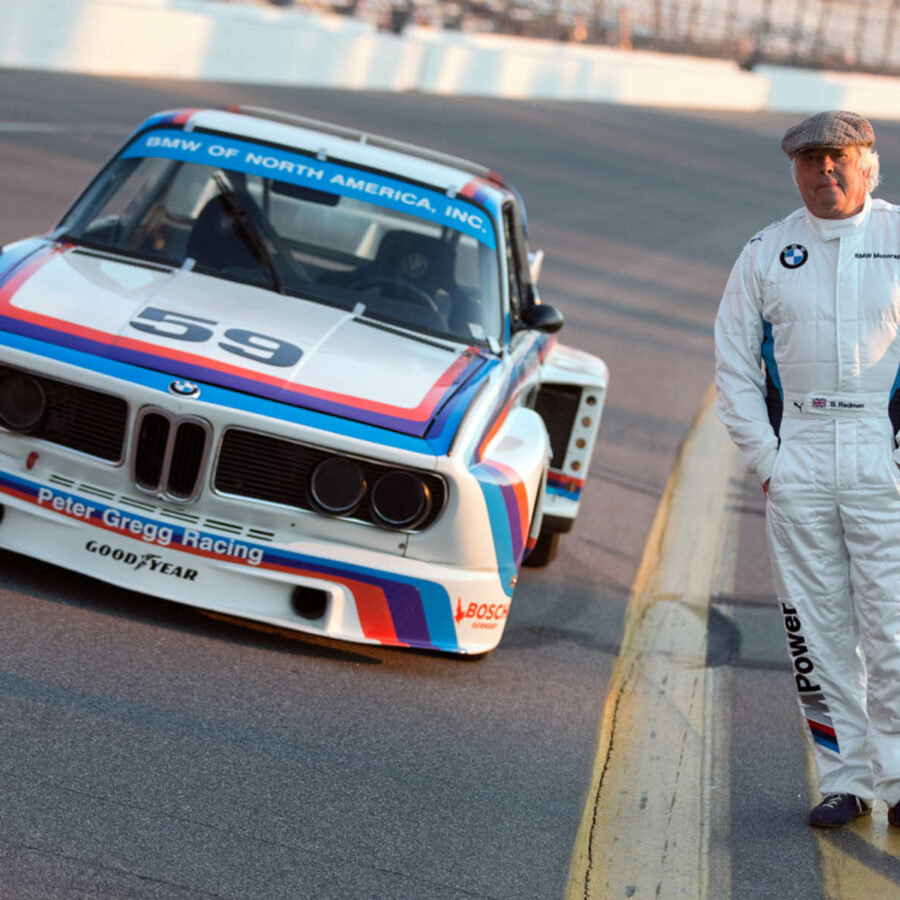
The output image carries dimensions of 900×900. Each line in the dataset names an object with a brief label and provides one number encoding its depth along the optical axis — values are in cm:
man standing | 864
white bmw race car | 997
